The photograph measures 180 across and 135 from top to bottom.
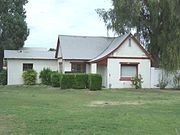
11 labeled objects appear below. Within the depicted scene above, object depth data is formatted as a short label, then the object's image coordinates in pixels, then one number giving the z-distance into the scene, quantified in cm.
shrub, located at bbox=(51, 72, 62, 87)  3981
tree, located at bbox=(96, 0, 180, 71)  3869
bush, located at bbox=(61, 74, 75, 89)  3691
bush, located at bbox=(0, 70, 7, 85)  4669
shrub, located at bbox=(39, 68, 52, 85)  4406
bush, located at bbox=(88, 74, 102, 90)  3559
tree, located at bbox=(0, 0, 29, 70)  5247
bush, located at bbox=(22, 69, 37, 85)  4472
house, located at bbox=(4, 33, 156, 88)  4016
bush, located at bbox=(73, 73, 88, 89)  3694
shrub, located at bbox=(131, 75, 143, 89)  3953
